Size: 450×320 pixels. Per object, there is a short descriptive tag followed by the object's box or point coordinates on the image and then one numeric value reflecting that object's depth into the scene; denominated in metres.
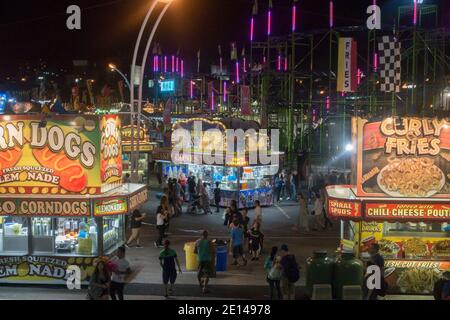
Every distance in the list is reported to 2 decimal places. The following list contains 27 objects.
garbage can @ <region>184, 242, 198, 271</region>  15.22
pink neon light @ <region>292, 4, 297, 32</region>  33.47
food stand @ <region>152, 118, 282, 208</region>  25.59
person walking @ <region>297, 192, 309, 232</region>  20.66
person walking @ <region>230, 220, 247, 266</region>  15.81
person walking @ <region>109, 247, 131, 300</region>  11.55
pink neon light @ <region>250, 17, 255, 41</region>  37.61
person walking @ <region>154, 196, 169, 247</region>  17.94
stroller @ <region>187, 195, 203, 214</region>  24.55
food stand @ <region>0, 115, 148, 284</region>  13.66
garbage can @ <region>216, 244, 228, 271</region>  15.35
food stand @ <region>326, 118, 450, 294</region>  12.87
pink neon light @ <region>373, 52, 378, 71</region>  35.81
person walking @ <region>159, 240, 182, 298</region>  12.86
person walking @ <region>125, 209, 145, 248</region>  17.42
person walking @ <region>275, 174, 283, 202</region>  27.19
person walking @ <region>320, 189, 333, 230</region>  21.34
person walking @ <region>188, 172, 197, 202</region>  25.63
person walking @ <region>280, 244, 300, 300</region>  11.88
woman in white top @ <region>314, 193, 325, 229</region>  21.09
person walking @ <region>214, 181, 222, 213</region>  24.82
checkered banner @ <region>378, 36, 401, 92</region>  21.33
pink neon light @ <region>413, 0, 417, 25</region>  27.23
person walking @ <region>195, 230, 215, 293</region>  13.34
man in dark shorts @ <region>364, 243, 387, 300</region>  12.00
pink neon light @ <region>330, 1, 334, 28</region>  33.60
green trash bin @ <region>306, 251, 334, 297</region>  11.96
